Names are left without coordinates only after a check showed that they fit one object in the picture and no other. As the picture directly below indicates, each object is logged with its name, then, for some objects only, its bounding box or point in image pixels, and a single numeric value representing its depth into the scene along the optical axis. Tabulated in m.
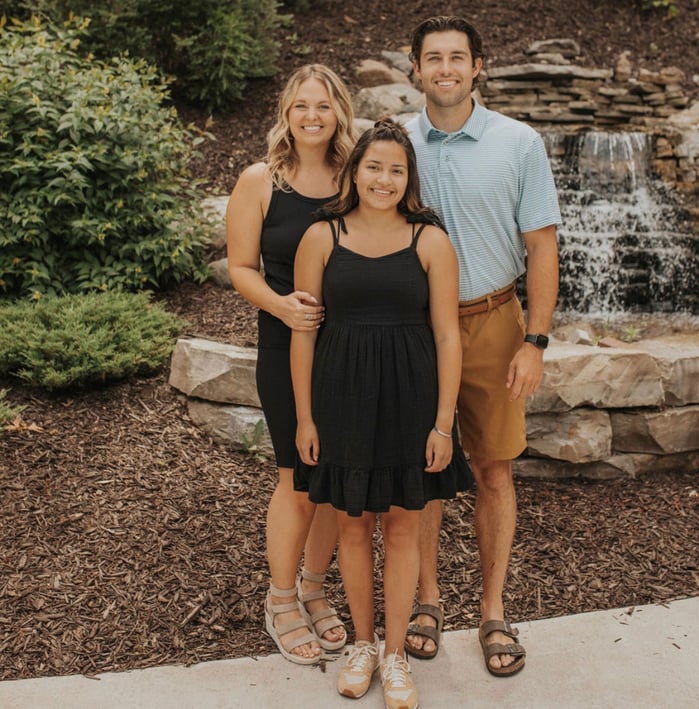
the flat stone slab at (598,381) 4.16
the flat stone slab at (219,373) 4.13
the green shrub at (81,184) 4.89
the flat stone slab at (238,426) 4.11
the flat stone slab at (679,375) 4.28
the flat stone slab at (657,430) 4.31
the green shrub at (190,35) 7.07
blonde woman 2.67
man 2.72
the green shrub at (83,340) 4.13
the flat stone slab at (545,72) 8.43
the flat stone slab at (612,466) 4.33
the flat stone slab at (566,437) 4.24
